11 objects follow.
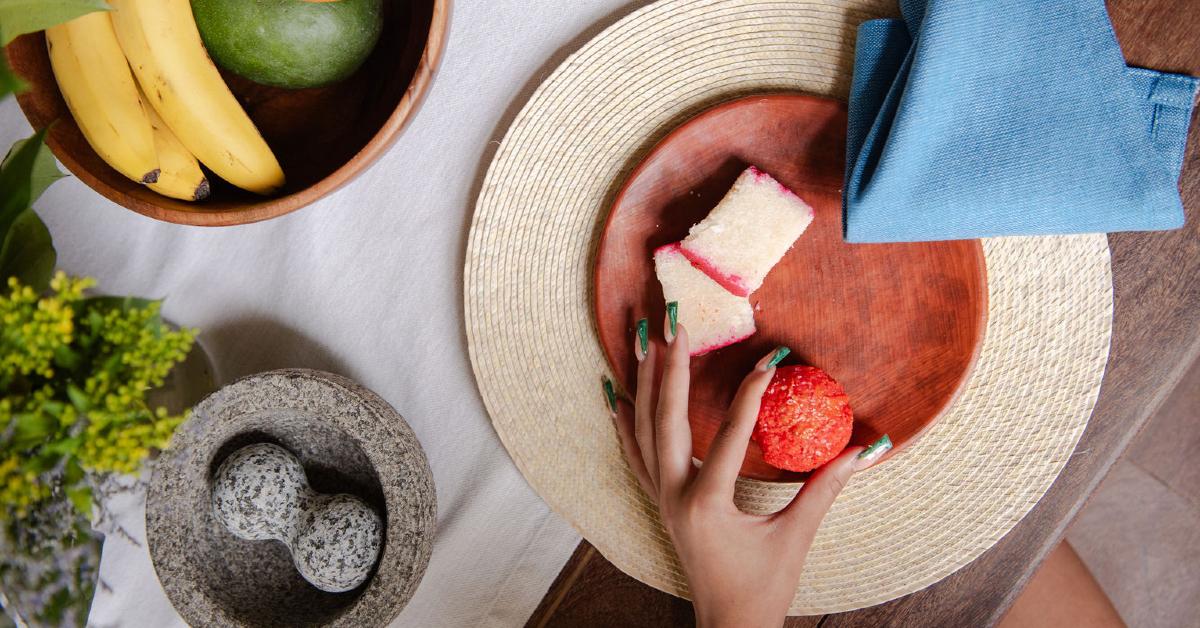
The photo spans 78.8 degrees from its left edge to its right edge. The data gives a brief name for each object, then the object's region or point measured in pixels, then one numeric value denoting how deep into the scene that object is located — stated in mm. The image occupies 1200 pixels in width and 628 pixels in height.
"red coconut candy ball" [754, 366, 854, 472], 651
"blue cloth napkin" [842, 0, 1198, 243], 602
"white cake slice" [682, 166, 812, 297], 667
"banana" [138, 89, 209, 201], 622
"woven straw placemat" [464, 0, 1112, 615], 701
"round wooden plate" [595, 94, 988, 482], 689
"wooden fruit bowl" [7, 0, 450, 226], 597
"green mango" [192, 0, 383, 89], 576
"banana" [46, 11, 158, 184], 586
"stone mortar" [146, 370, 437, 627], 636
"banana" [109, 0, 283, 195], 583
